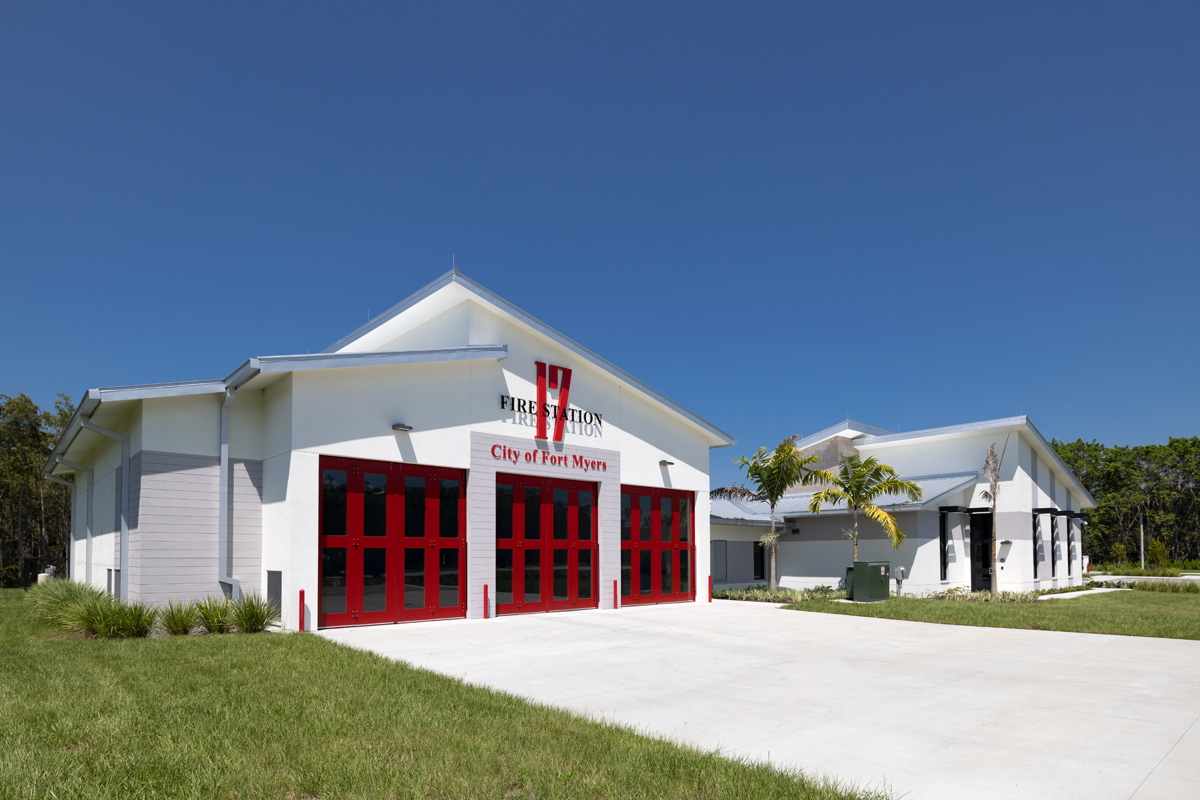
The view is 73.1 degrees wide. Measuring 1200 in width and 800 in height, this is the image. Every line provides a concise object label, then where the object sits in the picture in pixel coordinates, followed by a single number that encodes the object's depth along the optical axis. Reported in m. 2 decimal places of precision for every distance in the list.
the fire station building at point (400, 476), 15.79
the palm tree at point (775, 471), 26.81
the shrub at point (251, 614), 14.52
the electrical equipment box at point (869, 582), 23.95
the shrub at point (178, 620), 14.04
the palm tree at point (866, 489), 26.22
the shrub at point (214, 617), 14.30
